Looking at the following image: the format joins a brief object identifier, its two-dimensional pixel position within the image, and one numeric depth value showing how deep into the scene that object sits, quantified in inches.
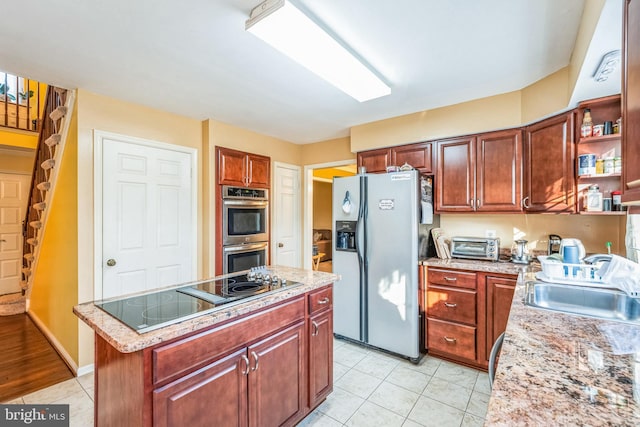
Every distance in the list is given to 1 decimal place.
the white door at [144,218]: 105.9
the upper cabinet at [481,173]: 105.3
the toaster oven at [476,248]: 111.3
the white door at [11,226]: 185.3
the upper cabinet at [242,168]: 135.0
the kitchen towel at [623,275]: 62.2
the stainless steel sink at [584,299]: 64.1
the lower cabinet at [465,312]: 98.0
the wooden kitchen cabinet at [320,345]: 76.0
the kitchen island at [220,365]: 46.2
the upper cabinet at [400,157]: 123.2
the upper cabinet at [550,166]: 88.8
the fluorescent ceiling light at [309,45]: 59.8
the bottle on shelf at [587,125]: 84.7
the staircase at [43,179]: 109.1
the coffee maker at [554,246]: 104.8
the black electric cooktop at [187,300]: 51.3
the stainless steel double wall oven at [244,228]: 135.8
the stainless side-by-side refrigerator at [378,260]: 107.9
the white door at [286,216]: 162.2
